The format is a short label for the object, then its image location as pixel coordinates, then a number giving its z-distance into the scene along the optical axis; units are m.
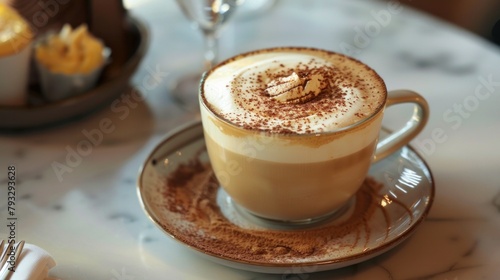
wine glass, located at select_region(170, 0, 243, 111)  0.92
